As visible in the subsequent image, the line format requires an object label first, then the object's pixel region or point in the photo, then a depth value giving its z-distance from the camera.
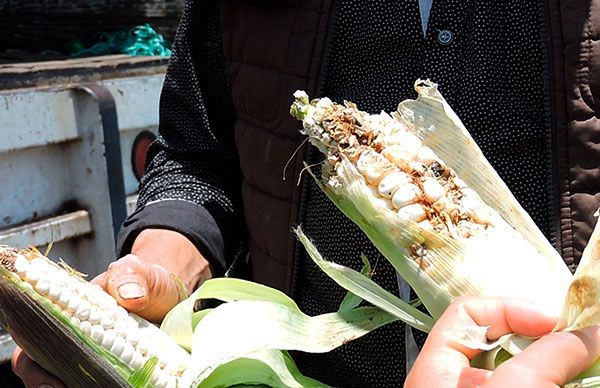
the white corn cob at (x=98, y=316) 1.09
